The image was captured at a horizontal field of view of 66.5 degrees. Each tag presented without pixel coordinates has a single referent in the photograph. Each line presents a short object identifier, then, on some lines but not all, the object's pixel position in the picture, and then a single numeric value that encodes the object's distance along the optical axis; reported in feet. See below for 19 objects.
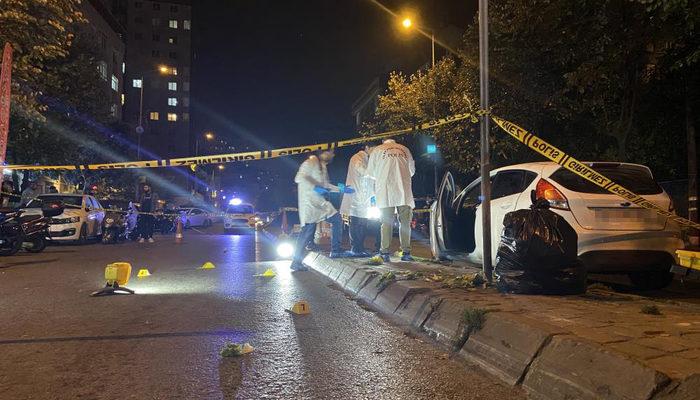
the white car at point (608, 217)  18.58
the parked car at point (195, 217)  103.82
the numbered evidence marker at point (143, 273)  29.00
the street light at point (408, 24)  68.33
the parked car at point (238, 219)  86.69
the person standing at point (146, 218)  59.16
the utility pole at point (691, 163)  31.96
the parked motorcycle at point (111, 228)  59.31
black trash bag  16.96
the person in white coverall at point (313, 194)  30.32
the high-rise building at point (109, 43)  144.78
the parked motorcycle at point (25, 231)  39.53
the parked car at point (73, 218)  51.30
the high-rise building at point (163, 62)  282.77
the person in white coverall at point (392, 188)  27.89
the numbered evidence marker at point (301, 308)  19.03
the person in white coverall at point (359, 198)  32.09
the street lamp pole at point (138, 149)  112.55
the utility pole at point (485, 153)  18.76
